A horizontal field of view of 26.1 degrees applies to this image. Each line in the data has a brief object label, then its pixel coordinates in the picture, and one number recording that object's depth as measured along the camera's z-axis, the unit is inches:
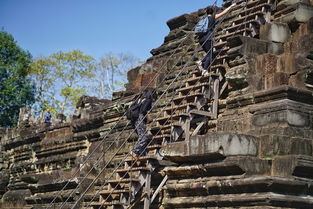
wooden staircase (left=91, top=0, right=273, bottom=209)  465.4
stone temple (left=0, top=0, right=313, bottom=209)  380.2
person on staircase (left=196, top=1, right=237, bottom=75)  500.1
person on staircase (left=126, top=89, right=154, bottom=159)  513.8
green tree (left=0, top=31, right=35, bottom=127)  1692.9
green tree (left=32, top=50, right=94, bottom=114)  1833.2
